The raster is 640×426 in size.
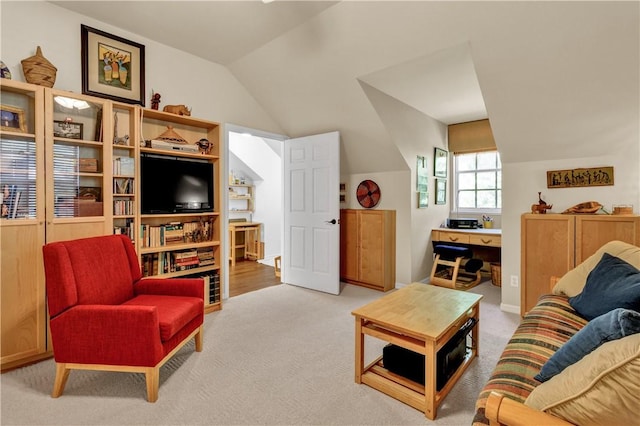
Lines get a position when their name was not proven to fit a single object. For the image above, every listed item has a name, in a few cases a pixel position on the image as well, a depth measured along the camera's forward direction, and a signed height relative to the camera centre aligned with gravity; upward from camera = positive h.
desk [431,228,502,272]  3.98 -0.40
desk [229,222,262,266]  5.58 -0.52
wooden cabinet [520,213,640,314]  2.52 -0.27
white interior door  3.81 -0.03
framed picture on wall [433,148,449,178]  4.52 +0.72
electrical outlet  3.20 -0.73
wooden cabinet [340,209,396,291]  4.00 -0.52
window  4.70 +0.46
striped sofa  1.18 -0.66
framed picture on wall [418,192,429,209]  4.13 +0.14
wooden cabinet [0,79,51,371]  2.07 -0.11
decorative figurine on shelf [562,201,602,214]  2.70 +0.02
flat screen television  2.86 +0.25
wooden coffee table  1.64 -0.71
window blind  4.51 +1.10
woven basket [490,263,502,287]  4.10 -0.87
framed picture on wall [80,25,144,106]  2.67 +1.30
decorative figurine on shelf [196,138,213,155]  3.27 +0.69
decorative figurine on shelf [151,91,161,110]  2.99 +1.05
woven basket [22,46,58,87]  2.21 +1.02
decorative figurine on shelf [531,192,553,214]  2.93 +0.03
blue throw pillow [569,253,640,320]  1.51 -0.43
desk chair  3.98 -0.75
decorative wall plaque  2.74 +0.30
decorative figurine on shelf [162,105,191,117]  3.04 +1.00
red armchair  1.74 -0.67
